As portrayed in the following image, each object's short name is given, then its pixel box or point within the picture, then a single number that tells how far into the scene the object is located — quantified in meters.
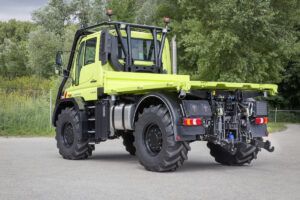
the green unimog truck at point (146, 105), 8.88
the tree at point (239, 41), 25.53
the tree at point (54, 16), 59.28
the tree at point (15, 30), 79.28
